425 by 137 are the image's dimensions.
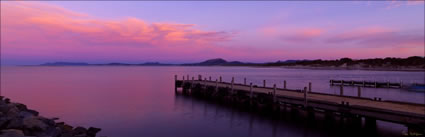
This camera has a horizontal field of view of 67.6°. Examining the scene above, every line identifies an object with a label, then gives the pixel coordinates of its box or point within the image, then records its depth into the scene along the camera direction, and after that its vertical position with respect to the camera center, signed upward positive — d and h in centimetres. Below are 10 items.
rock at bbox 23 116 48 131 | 1225 -234
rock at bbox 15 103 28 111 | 1894 -255
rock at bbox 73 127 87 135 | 1442 -306
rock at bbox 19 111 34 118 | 1639 -267
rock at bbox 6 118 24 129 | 1162 -222
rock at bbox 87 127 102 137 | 1508 -333
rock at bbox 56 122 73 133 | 1442 -303
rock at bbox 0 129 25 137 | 980 -217
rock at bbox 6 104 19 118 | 1481 -230
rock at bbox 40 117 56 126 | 1512 -279
